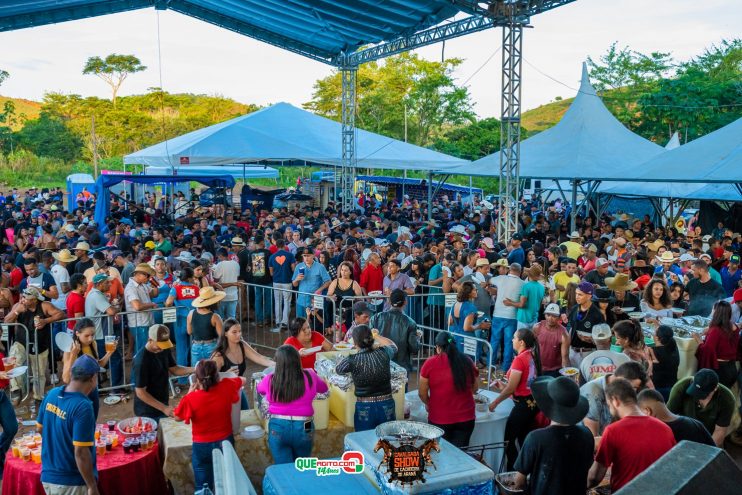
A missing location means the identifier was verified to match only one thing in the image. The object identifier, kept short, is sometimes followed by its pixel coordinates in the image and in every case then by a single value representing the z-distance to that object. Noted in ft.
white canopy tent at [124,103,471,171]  58.44
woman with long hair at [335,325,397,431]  15.39
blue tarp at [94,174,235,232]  47.96
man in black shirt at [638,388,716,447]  12.15
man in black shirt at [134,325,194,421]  16.94
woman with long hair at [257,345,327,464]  14.51
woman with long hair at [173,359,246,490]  14.11
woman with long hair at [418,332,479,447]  15.48
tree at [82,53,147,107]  174.91
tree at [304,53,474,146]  163.84
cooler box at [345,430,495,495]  10.72
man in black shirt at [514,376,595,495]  11.50
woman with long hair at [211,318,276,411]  18.48
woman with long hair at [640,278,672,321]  23.18
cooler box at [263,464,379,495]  10.60
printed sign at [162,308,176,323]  24.89
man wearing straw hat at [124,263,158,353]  24.76
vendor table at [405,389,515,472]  16.67
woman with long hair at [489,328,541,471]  16.28
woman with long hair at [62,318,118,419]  18.10
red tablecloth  14.44
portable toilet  94.70
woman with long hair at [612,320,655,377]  17.06
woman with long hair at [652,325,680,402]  17.78
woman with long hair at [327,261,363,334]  26.71
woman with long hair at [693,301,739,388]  18.98
